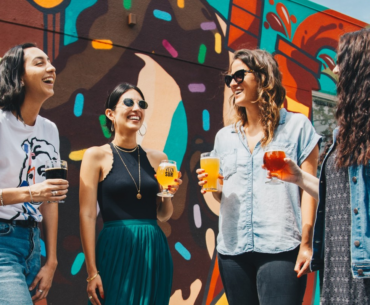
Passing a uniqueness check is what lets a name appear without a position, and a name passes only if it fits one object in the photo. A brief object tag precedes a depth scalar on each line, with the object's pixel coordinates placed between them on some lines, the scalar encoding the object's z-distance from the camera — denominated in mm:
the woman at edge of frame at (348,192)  1809
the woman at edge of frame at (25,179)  2314
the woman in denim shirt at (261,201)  2408
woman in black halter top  2715
